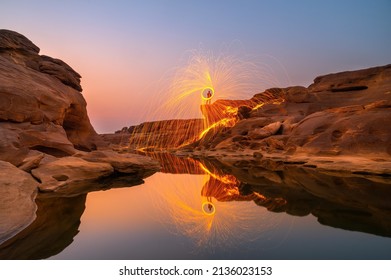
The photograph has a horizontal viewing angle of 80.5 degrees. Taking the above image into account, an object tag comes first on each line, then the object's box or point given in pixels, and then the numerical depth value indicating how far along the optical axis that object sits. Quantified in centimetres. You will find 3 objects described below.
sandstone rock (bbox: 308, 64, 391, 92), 2891
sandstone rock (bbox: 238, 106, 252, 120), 3881
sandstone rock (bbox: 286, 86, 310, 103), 3319
